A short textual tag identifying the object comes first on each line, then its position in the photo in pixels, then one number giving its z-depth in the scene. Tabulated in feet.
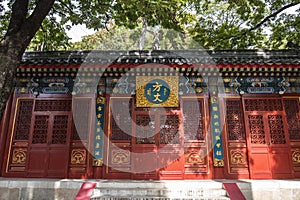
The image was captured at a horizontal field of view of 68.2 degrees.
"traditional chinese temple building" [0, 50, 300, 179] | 21.29
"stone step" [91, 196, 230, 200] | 17.13
